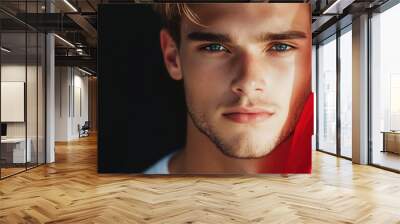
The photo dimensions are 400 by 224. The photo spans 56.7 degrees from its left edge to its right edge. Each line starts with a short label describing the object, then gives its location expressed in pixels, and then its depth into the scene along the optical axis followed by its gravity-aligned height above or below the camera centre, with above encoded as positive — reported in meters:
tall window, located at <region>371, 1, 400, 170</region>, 7.63 +0.66
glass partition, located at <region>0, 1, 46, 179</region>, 6.98 +0.43
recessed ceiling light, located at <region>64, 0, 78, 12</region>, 6.48 +1.95
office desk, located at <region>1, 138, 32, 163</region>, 7.37 -0.75
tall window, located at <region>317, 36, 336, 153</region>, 10.33 +0.47
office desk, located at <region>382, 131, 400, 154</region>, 8.77 -0.73
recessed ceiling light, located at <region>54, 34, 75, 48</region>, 10.12 +2.10
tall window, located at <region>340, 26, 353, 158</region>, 9.13 +0.48
